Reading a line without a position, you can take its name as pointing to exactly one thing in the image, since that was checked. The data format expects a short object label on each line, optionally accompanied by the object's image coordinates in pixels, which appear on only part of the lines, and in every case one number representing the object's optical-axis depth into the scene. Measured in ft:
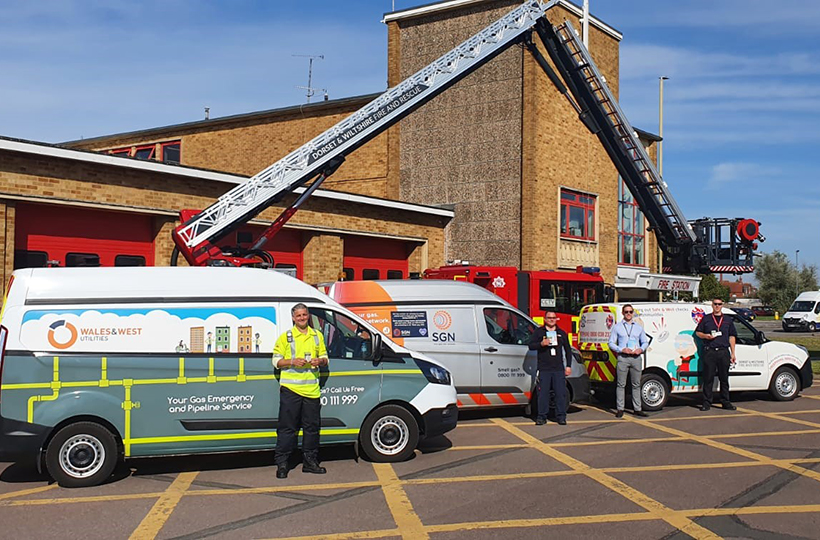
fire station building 56.03
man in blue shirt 38.47
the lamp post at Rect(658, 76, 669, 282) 127.13
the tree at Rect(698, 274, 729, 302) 242.99
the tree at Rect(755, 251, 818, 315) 233.96
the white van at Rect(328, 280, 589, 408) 37.52
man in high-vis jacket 25.73
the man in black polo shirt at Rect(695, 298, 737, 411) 40.81
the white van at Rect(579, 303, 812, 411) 41.01
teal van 24.45
